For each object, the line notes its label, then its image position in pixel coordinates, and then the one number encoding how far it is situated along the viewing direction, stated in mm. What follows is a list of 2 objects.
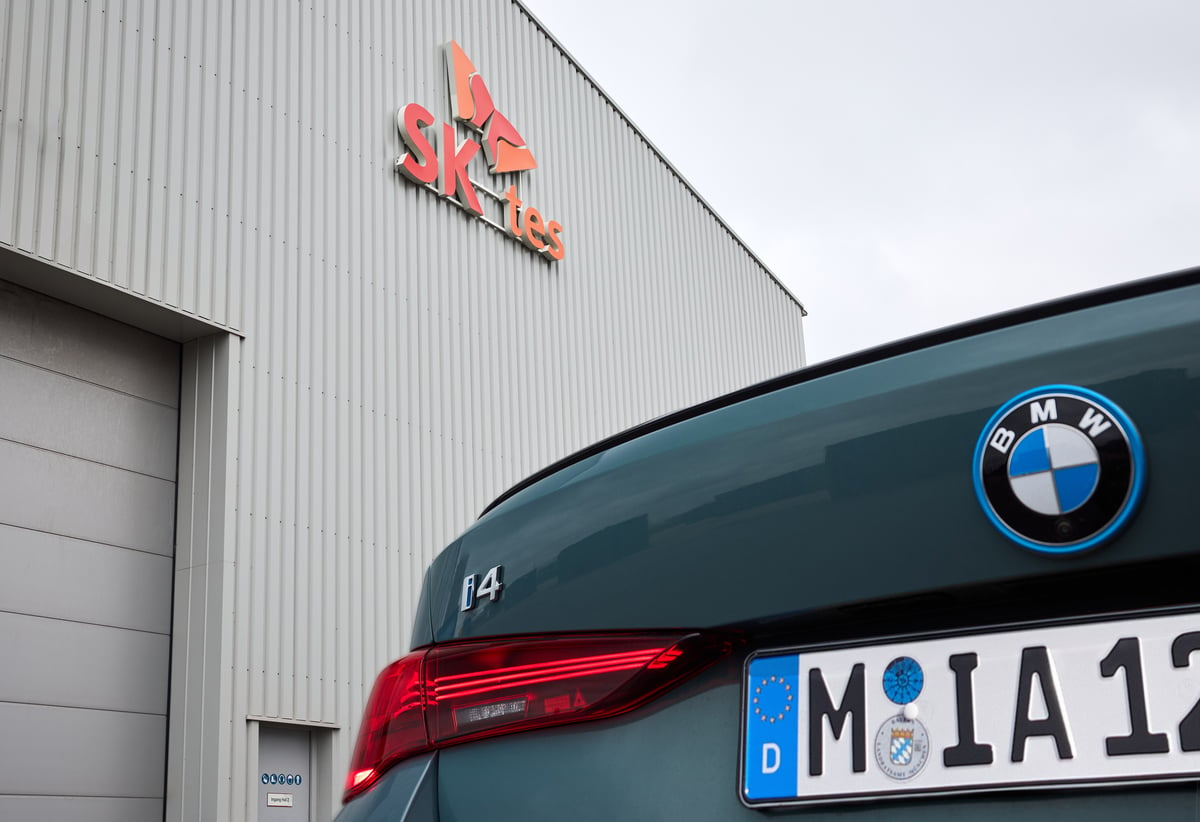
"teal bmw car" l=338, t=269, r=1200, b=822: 914
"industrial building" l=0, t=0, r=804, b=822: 6902
